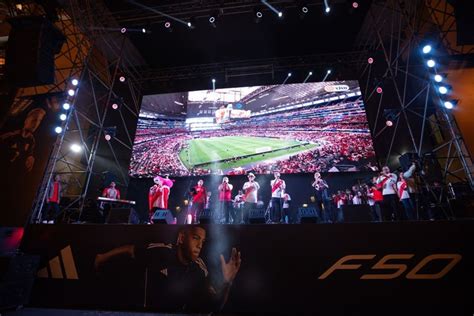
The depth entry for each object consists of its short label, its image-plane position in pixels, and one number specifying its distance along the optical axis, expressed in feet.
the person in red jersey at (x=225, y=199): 25.26
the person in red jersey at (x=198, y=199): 25.70
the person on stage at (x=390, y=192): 20.52
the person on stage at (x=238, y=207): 28.14
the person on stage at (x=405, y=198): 20.54
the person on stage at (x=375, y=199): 22.45
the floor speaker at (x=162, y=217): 14.85
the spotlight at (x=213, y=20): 25.20
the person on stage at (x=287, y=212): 26.21
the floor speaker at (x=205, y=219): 14.97
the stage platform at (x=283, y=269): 10.99
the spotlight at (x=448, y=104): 18.14
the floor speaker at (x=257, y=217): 14.71
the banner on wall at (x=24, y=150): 24.67
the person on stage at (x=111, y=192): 25.69
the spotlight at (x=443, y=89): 18.30
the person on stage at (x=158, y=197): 22.75
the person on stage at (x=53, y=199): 23.34
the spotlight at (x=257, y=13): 25.09
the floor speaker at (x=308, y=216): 13.21
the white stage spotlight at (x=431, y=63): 18.69
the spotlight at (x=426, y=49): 18.80
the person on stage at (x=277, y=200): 23.86
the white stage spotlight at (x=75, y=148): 30.29
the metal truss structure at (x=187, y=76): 25.57
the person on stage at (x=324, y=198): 25.10
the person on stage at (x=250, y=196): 24.16
